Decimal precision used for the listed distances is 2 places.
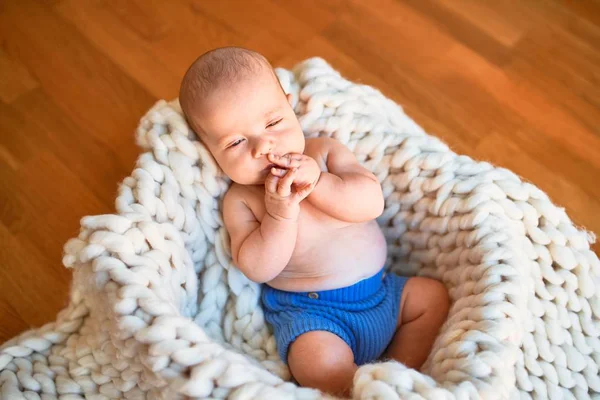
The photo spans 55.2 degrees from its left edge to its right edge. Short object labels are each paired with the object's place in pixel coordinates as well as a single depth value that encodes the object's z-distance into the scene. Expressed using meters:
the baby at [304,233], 0.79
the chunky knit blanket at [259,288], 0.65
